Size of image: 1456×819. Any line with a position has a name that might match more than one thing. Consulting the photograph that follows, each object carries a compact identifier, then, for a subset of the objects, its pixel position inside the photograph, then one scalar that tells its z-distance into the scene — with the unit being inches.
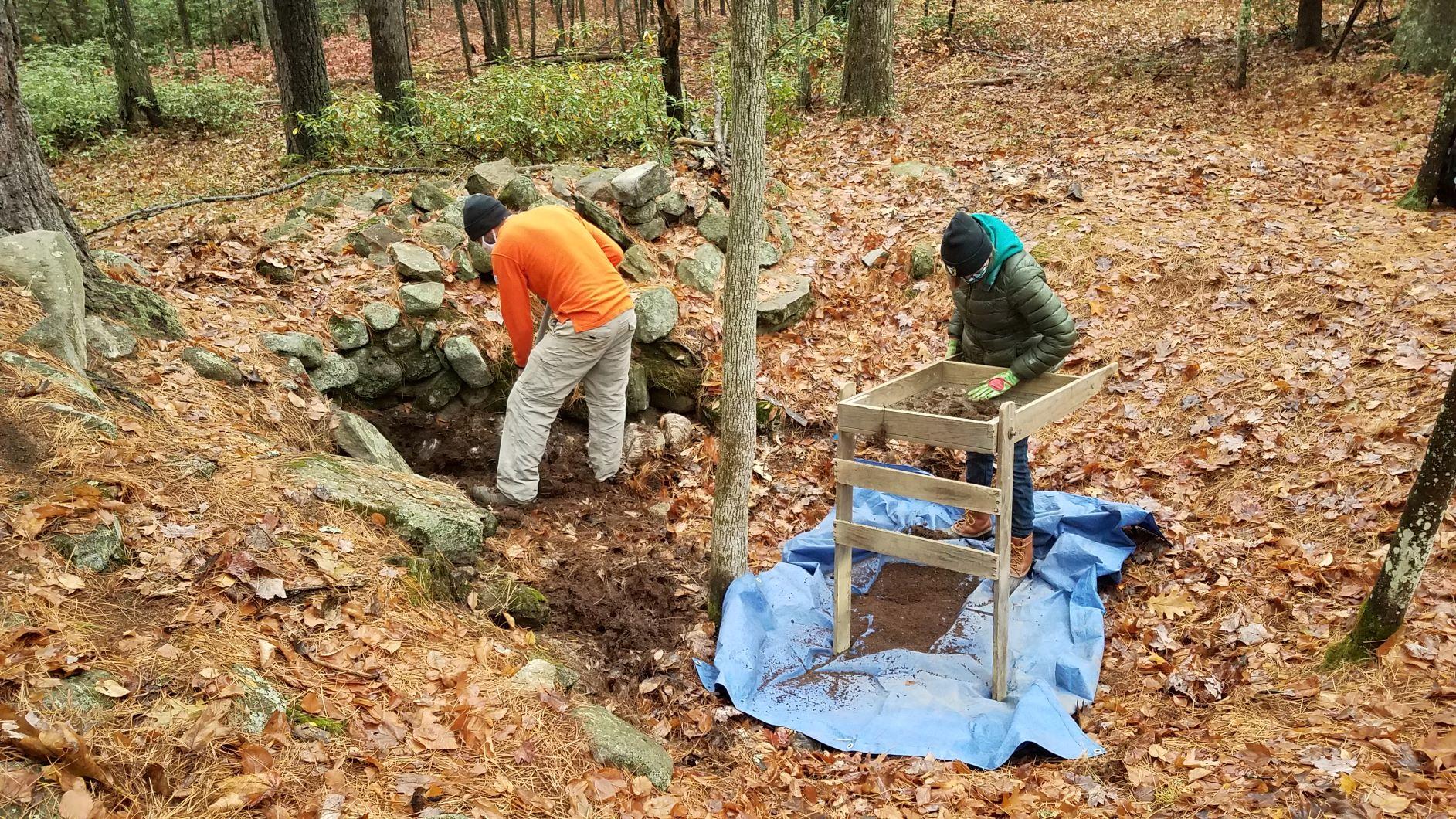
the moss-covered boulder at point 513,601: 170.9
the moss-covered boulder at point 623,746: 134.7
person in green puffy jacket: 170.9
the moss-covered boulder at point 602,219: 290.8
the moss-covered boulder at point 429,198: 298.2
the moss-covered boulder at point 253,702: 112.2
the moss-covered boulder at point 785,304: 302.7
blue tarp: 153.7
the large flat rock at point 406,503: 171.8
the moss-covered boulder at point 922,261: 323.3
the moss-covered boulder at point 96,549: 129.6
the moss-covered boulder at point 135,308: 197.8
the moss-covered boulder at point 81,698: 103.6
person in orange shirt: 206.8
